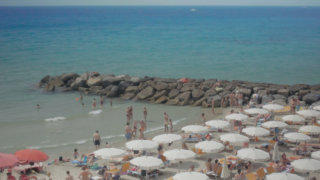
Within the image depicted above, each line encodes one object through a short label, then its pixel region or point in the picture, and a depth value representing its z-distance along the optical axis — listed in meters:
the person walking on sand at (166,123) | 23.87
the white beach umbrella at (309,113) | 22.85
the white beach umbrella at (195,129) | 20.55
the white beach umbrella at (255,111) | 23.75
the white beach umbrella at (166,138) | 19.16
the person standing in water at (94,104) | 30.31
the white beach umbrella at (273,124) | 20.78
